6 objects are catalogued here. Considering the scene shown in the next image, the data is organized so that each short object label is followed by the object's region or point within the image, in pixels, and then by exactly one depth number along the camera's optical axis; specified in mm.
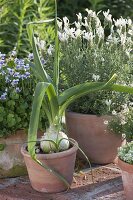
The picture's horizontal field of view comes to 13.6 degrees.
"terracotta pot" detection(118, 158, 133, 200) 3454
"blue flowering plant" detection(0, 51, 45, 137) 3914
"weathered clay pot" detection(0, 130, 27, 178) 3969
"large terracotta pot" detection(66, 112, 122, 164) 4098
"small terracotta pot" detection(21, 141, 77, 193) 3617
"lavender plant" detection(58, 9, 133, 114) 4137
